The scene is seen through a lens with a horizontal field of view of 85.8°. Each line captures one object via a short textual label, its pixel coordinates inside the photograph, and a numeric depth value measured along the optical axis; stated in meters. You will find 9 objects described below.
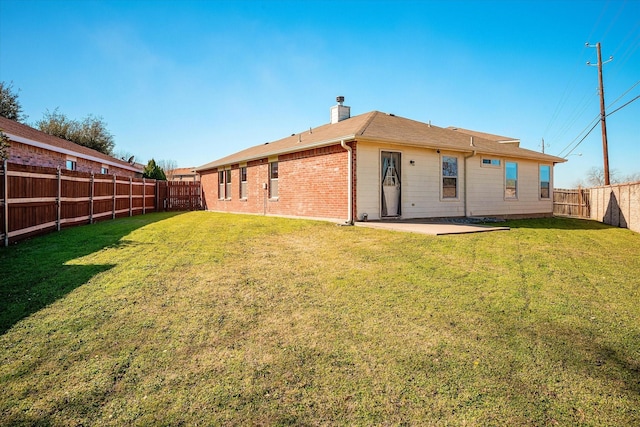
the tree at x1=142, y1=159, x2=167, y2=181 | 25.35
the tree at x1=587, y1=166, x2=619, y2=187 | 42.44
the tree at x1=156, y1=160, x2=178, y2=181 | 60.25
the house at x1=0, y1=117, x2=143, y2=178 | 13.23
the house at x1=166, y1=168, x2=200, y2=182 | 51.38
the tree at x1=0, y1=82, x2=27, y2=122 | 24.42
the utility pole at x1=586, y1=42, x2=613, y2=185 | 18.55
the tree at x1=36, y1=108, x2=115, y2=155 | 28.36
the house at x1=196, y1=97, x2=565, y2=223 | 11.44
